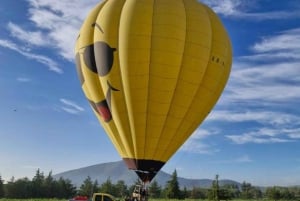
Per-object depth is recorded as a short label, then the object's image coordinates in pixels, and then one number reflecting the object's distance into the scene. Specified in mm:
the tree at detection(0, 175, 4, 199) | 89688
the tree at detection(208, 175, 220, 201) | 79300
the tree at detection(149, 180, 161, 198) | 105000
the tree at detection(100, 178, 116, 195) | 102425
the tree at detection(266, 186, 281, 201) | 111175
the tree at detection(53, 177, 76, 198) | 98788
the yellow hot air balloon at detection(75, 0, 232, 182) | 22875
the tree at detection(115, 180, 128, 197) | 110875
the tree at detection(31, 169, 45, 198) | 91688
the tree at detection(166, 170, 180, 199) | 86938
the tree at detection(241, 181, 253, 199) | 133138
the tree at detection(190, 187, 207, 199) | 117125
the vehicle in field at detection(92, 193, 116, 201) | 26192
